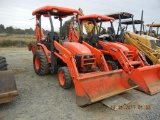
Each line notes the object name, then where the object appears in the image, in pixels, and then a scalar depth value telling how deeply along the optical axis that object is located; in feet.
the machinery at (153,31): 28.67
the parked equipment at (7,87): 9.25
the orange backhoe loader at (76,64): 10.35
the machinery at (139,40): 19.30
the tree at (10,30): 93.33
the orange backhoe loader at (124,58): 13.06
